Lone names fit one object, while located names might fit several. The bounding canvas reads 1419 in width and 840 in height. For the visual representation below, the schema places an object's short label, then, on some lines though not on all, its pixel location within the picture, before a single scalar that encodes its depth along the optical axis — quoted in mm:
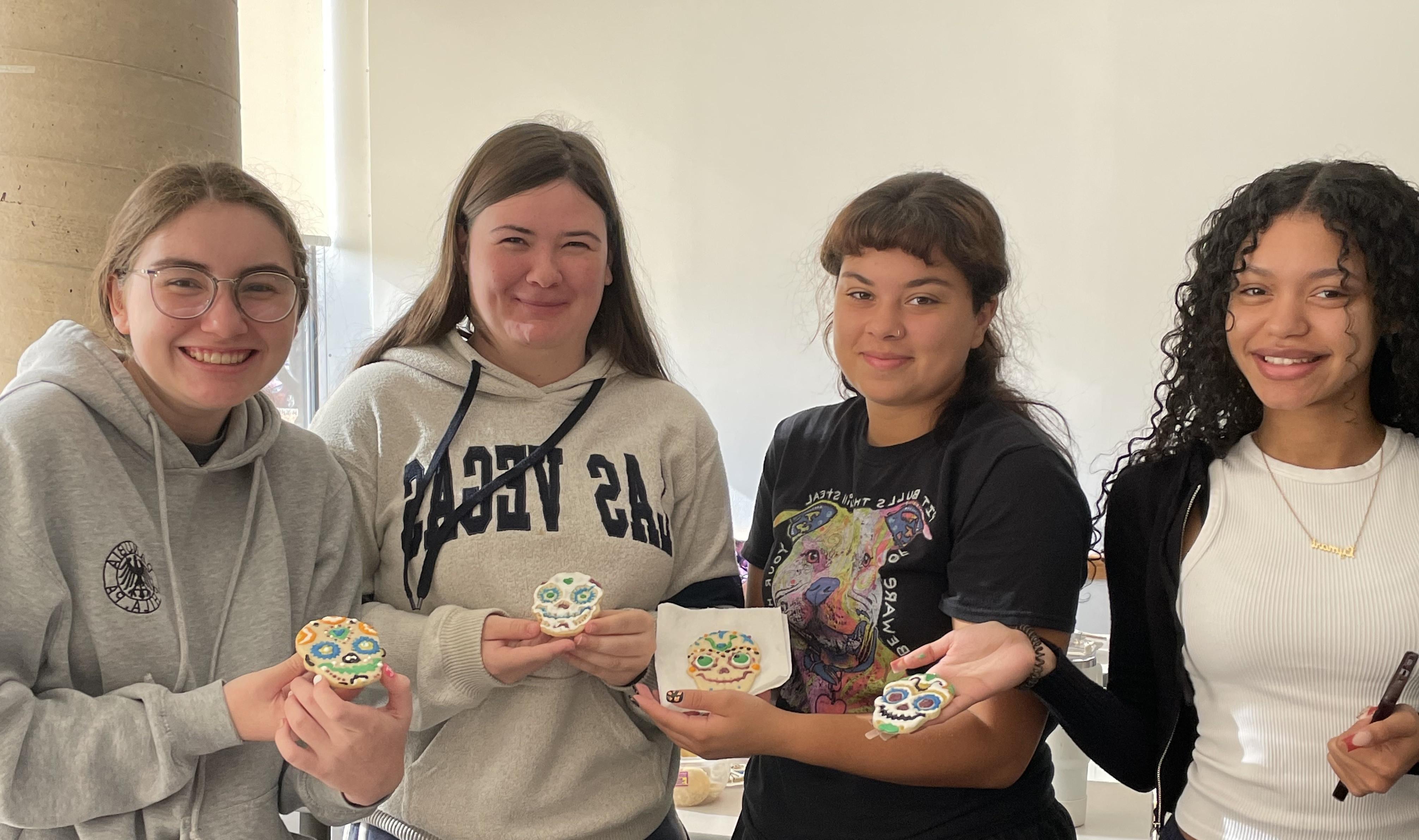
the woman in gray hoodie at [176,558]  1219
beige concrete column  1960
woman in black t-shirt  1492
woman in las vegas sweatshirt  1545
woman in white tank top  1422
